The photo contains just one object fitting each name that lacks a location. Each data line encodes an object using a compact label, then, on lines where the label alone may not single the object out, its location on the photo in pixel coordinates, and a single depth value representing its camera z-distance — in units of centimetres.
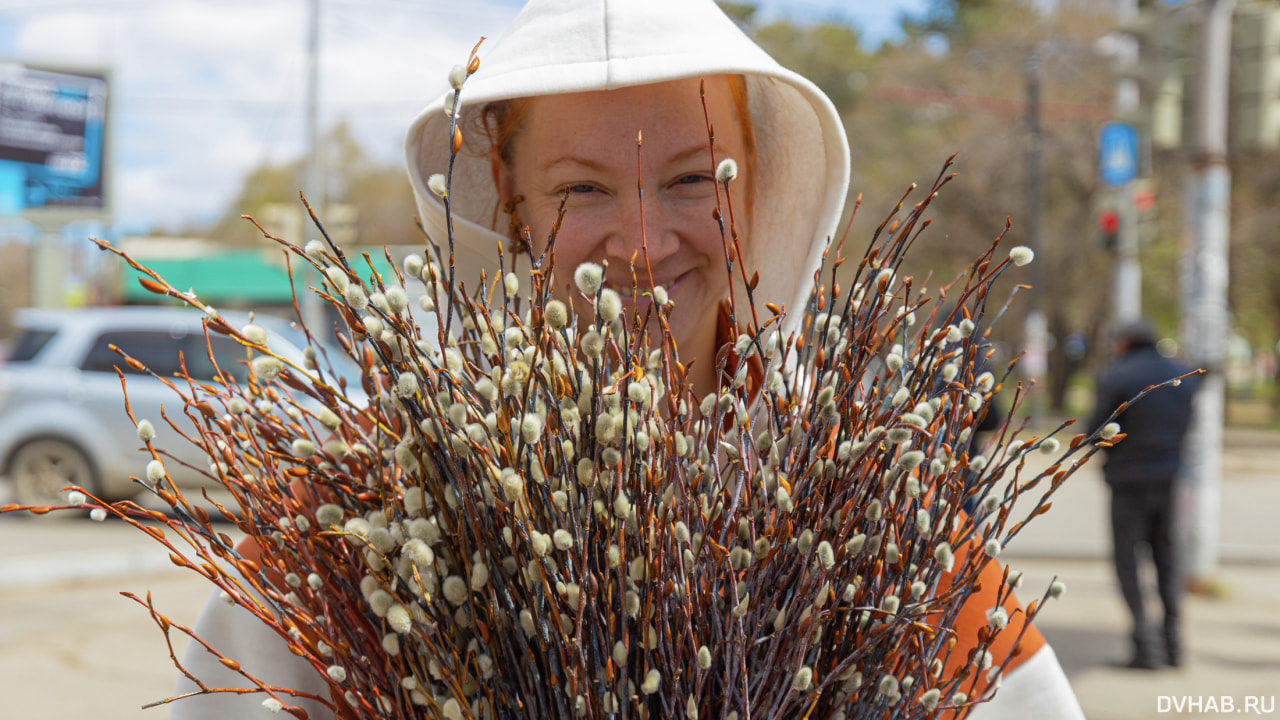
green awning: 2673
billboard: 1862
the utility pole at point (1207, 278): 758
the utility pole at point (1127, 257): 1059
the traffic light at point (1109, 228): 1161
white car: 1059
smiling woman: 94
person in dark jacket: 596
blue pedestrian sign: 1041
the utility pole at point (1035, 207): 1817
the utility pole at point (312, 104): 1744
